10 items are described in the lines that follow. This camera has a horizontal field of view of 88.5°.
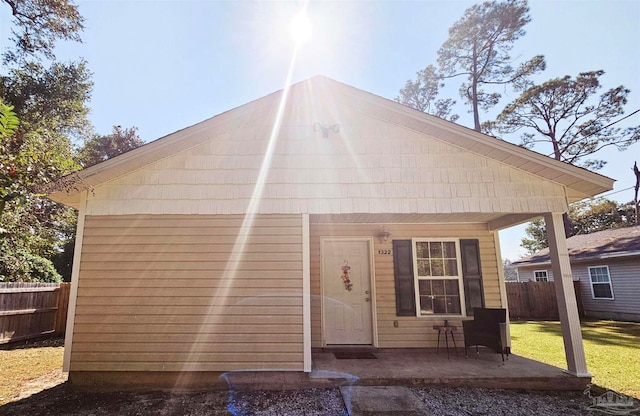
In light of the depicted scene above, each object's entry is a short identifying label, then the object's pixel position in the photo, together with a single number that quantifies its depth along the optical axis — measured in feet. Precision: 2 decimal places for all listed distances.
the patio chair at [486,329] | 16.74
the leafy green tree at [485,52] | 47.29
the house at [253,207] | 14.43
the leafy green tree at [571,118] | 49.85
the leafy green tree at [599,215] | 78.44
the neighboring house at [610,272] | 36.73
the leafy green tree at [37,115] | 11.89
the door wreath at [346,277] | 20.62
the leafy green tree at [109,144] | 55.62
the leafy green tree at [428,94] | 55.31
